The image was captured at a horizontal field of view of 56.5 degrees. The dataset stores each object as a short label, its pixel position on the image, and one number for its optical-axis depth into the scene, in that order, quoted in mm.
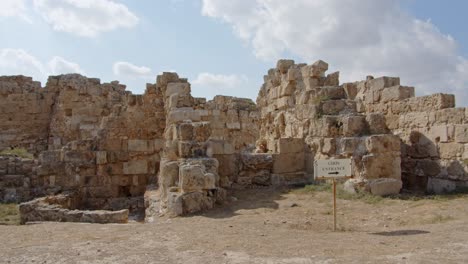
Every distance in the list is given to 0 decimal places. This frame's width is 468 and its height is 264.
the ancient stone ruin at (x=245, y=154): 8320
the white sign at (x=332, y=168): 6441
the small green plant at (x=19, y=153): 11752
